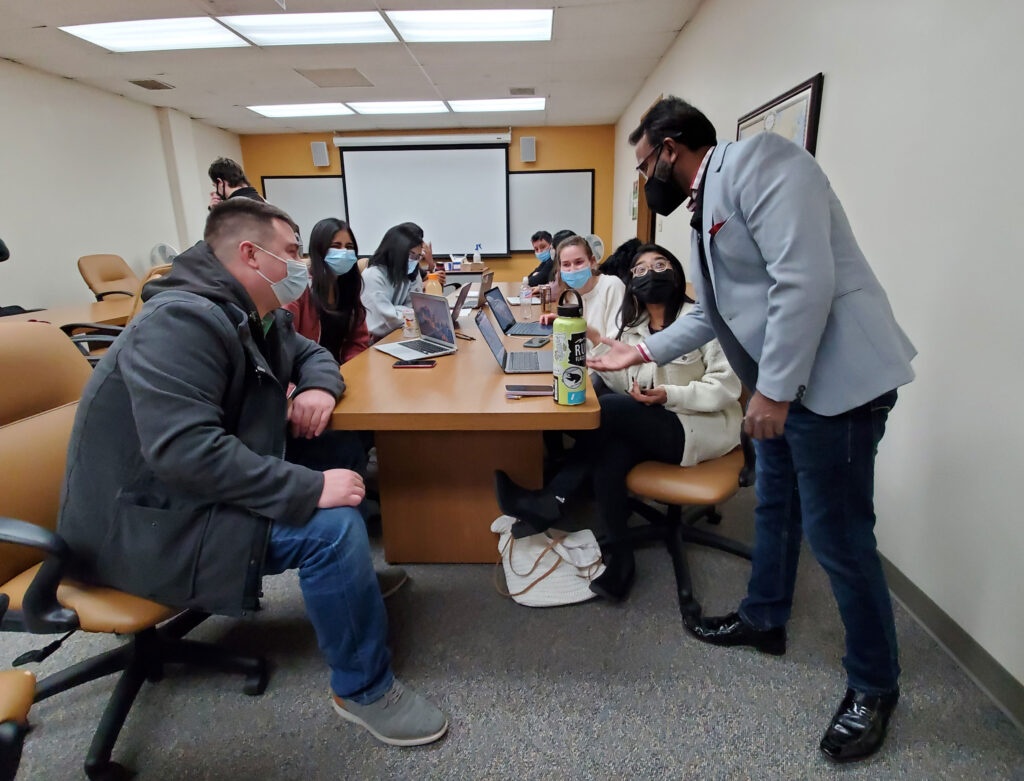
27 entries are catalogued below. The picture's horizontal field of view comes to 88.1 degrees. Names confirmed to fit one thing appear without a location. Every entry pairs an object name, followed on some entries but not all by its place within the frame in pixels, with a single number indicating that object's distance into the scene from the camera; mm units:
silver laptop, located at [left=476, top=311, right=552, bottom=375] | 1687
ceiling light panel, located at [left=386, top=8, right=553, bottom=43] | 3529
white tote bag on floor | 1617
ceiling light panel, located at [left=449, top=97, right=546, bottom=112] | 5824
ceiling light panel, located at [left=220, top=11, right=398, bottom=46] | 3447
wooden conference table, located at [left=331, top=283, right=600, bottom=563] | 1541
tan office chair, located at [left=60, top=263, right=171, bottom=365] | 2153
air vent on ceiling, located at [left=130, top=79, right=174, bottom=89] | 4703
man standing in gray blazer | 952
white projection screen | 7207
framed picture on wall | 1975
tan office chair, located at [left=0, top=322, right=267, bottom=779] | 970
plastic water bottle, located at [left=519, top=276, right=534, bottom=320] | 3018
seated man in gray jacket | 976
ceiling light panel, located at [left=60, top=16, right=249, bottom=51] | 3504
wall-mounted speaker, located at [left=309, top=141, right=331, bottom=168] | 7152
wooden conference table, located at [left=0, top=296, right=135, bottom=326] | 2943
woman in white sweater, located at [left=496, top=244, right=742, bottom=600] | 1597
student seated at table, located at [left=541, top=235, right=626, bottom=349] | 2496
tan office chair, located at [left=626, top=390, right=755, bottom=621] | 1497
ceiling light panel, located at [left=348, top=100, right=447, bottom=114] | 5825
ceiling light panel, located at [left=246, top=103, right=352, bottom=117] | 5855
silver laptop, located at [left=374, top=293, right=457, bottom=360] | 1980
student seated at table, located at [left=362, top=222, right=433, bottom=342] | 2742
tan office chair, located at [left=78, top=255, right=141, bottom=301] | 4414
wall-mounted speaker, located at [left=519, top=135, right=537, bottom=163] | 7102
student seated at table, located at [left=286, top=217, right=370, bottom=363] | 2209
